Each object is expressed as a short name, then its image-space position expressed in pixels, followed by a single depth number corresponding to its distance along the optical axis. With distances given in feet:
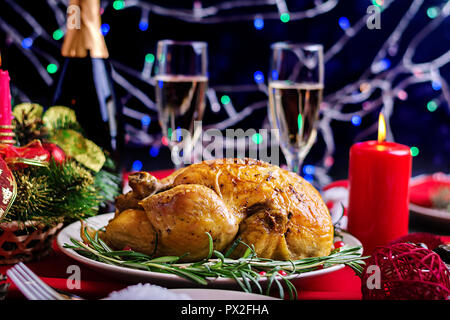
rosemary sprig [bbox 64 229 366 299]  2.20
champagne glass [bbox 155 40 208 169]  3.94
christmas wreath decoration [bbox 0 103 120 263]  2.59
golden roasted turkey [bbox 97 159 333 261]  2.42
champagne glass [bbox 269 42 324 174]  3.75
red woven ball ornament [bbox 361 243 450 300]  2.09
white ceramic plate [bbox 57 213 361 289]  2.18
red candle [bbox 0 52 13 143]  2.71
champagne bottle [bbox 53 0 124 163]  3.83
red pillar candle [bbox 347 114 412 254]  3.05
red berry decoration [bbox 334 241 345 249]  2.82
